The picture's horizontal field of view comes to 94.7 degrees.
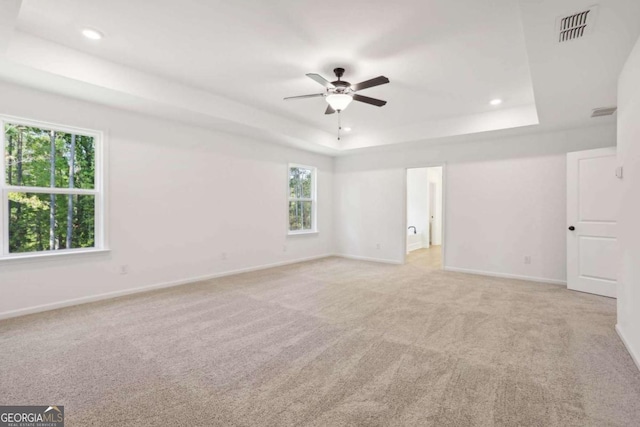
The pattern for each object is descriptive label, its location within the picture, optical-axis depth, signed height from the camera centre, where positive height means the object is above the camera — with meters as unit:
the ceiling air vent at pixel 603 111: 3.71 +1.32
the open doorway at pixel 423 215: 8.56 -0.04
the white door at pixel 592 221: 3.96 -0.11
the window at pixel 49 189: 3.23 +0.29
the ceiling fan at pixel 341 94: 3.24 +1.34
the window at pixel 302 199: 6.52 +0.33
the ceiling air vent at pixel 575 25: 1.96 +1.32
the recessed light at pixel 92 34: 2.65 +1.66
